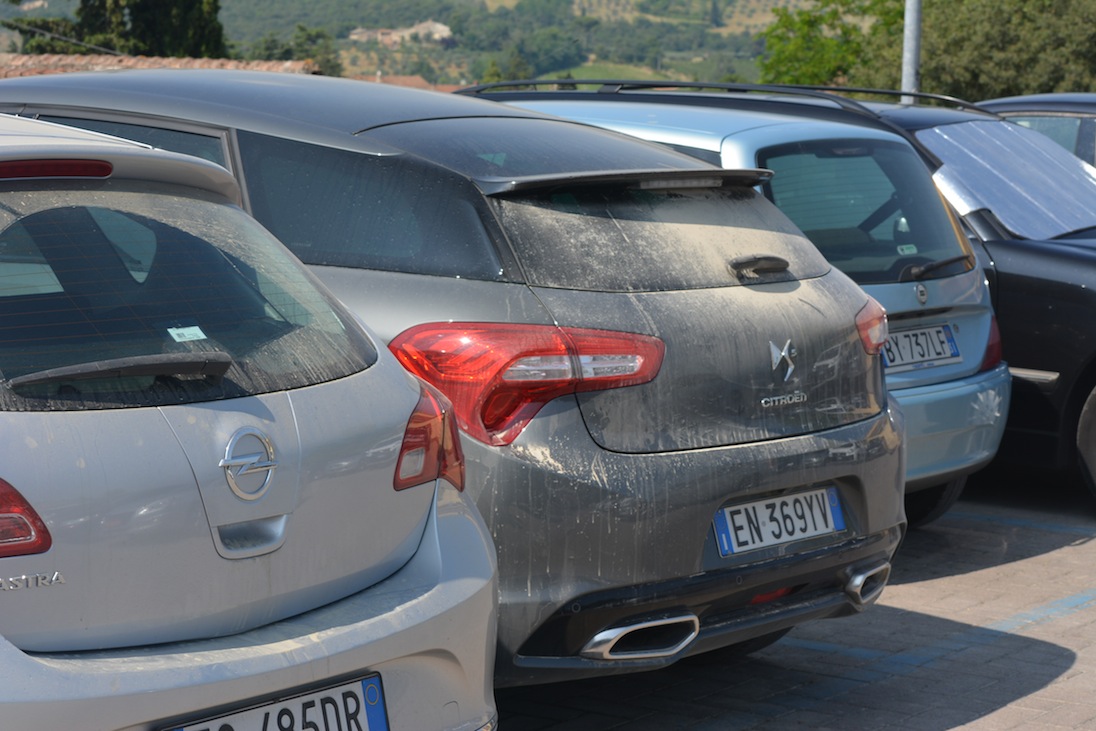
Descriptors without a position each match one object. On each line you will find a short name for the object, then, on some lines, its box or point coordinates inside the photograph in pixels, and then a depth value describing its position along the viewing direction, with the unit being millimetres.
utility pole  16219
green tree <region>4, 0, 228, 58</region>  52875
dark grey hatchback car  3535
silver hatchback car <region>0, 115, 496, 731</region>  2359
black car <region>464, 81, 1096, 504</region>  6898
